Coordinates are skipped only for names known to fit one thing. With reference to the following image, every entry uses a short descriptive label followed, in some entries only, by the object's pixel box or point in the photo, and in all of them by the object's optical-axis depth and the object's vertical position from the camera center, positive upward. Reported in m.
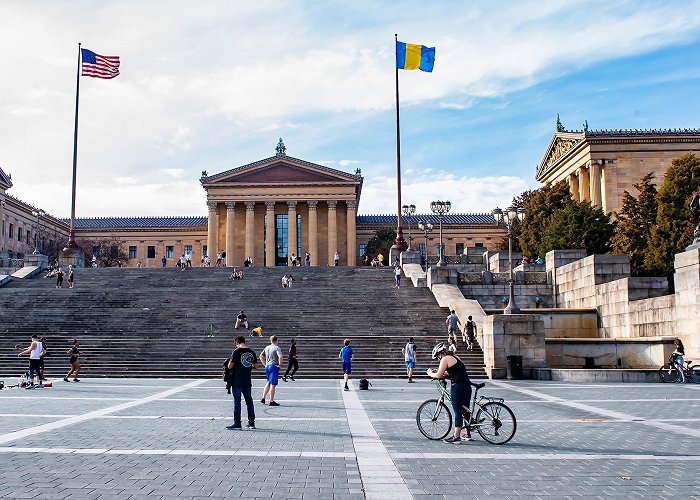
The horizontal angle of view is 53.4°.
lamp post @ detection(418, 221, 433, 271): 53.31 +7.34
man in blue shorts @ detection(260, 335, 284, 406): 16.47 -1.01
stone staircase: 26.81 +0.17
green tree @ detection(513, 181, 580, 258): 60.12 +9.78
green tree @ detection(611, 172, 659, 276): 44.41 +6.39
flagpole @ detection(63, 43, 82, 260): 51.62 +12.11
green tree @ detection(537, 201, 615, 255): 50.28 +6.58
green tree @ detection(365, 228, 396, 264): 90.38 +10.32
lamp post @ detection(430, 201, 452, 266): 46.42 +7.67
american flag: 48.03 +17.87
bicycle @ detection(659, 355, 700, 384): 22.61 -1.72
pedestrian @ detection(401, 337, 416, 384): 23.73 -1.21
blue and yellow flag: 49.59 +18.90
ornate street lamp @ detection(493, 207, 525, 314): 33.19 +5.08
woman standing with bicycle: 11.02 -1.01
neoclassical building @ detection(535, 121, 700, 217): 73.19 +17.33
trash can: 24.64 -1.62
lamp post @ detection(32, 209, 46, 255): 89.79 +12.22
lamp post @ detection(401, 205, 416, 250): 52.84 +8.55
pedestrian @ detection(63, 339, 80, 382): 23.65 -1.43
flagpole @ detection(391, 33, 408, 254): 50.59 +10.37
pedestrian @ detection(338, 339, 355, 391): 21.37 -1.15
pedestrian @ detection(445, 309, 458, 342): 29.00 -0.11
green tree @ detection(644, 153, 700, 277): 38.56 +5.40
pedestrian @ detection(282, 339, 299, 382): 23.72 -1.31
